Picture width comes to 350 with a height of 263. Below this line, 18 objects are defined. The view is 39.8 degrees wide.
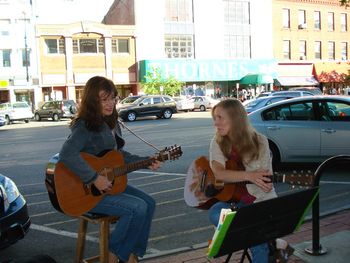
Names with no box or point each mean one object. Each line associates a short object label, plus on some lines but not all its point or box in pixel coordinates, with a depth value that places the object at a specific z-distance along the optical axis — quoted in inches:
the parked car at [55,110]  1323.8
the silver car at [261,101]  692.2
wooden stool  149.4
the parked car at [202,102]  1603.1
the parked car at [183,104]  1530.5
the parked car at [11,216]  183.0
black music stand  102.0
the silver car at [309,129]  350.0
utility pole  1644.9
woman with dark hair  144.6
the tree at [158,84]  1694.1
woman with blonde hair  138.9
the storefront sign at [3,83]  1600.6
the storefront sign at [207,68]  1756.9
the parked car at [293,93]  874.6
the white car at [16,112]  1282.4
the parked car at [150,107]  1181.7
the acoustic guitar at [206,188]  141.9
